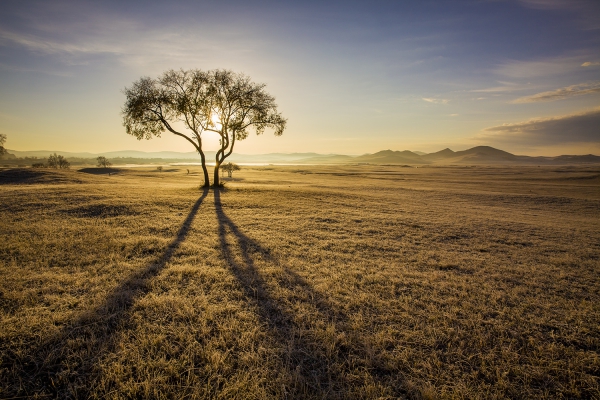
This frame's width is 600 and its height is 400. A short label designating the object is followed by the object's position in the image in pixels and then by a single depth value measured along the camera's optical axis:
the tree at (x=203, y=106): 23.97
